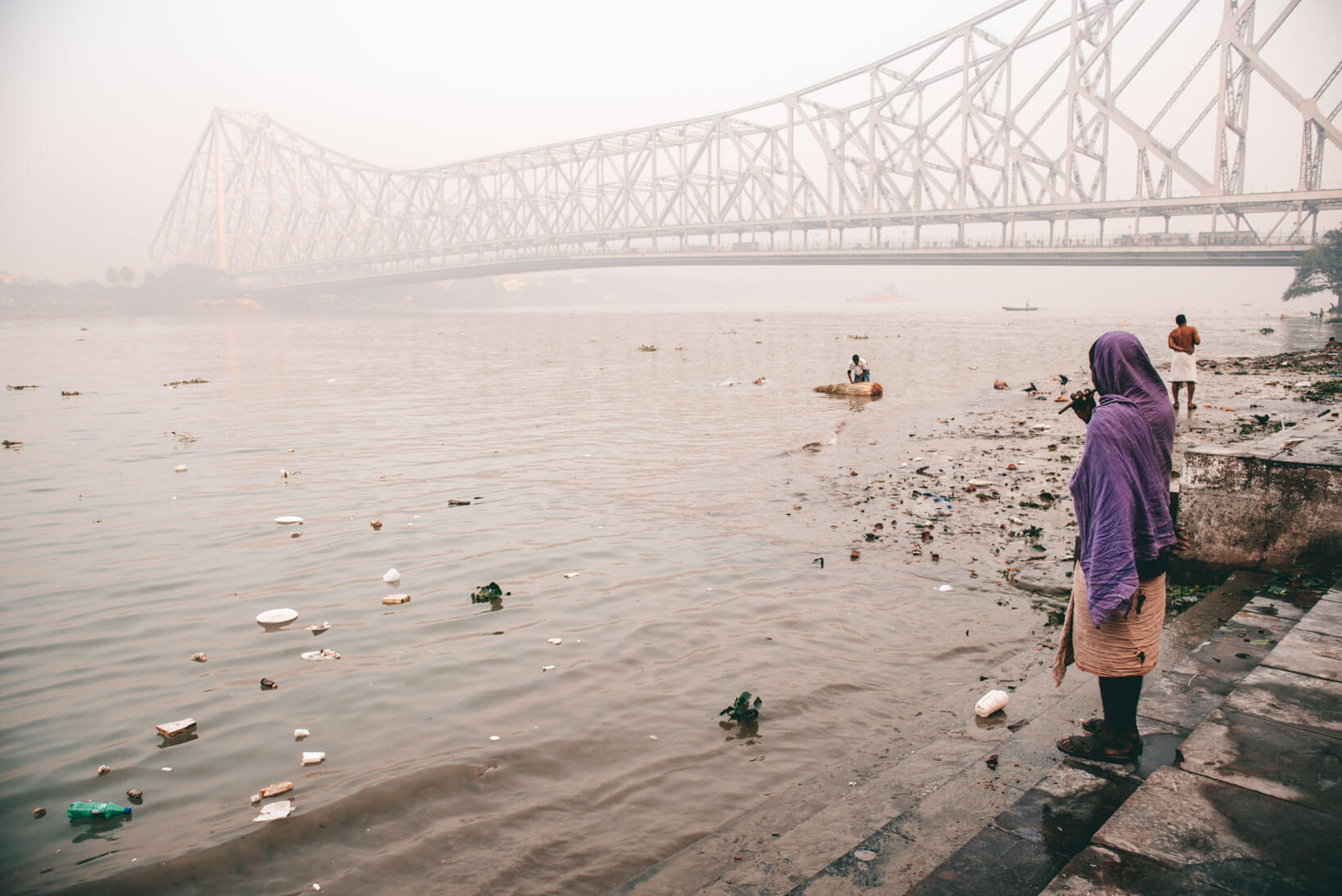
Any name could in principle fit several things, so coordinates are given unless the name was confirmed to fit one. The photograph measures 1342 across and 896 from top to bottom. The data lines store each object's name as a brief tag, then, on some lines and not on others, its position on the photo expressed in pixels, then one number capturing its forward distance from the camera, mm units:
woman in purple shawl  2961
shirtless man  11672
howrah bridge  53219
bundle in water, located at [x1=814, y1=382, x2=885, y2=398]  15922
